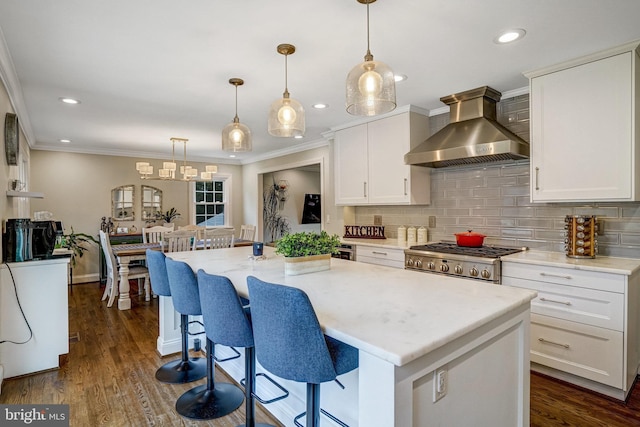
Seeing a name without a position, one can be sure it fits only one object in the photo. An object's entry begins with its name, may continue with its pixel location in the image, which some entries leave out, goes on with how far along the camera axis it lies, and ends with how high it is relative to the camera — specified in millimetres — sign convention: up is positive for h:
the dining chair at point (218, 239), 4781 -391
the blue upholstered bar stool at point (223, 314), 1578 -480
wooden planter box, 1977 -314
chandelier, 5176 +607
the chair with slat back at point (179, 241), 4495 -392
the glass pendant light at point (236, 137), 2672 +563
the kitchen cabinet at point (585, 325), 2254 -795
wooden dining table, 4395 -733
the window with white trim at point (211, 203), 7445 +170
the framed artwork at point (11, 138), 2879 +614
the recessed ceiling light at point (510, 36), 2131 +1088
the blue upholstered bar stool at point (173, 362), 2428 -1162
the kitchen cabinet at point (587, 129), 2332 +581
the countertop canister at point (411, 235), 3959 -285
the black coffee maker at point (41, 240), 2766 -228
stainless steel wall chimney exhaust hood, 2840 +623
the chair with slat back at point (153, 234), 5846 -387
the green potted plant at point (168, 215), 6836 -82
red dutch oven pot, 3236 -273
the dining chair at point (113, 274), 4508 -826
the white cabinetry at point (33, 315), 2586 -798
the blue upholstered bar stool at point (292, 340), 1165 -461
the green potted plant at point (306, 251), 1977 -237
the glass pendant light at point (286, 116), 2266 +615
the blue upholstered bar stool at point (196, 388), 2018 -1201
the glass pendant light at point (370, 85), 1688 +612
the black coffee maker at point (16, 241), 2648 -227
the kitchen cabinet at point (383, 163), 3756 +559
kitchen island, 1033 -458
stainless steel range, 2771 -432
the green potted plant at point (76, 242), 5428 -500
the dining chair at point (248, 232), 6070 -382
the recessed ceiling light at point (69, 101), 3428 +1099
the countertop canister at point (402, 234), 4074 -282
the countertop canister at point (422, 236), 3889 -291
